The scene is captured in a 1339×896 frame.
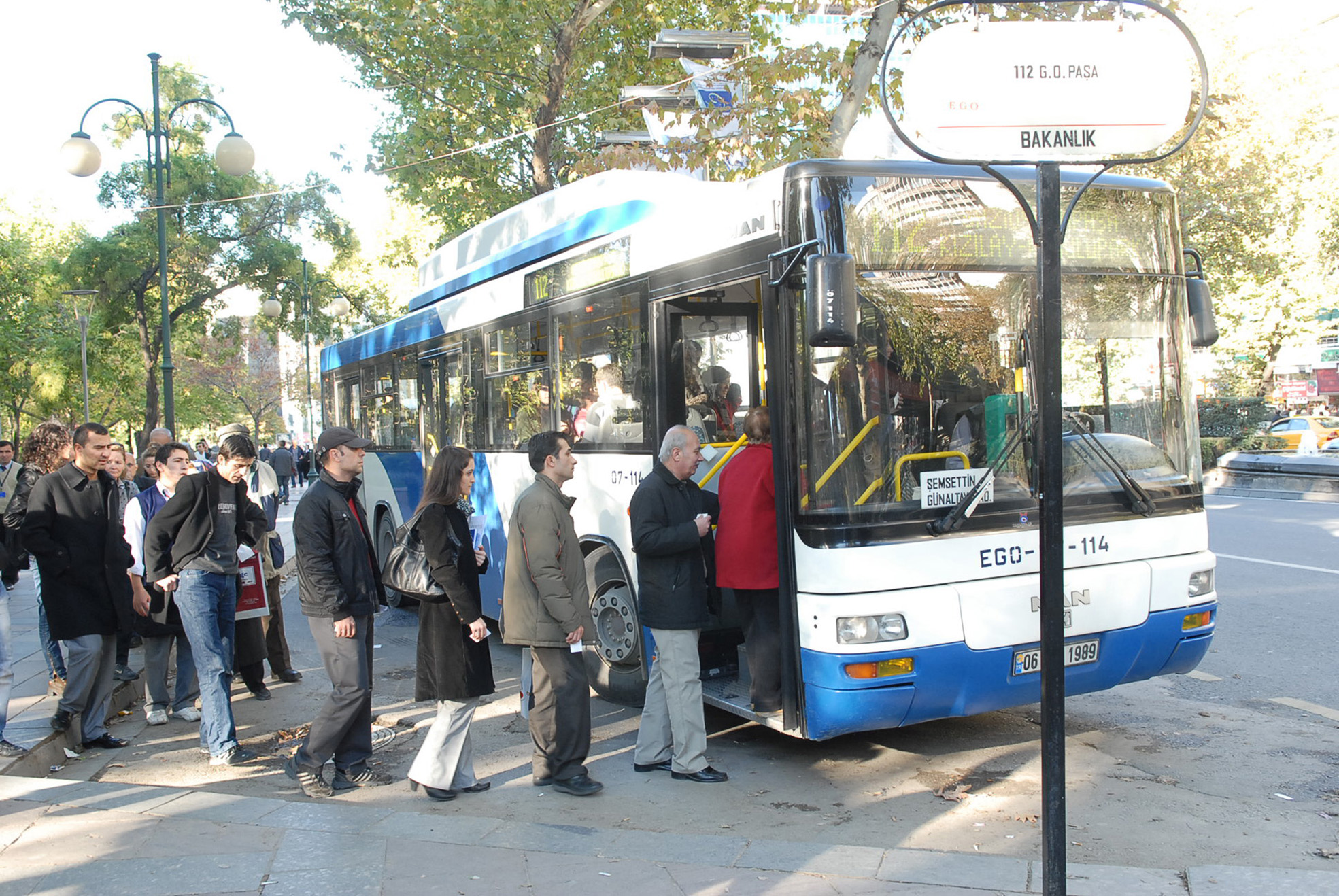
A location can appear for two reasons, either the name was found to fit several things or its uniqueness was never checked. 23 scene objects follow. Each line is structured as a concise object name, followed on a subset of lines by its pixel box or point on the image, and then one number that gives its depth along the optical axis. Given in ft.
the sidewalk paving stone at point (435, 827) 16.49
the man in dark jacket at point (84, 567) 21.61
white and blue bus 17.74
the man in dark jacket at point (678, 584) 19.25
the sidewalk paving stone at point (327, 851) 15.34
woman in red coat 19.35
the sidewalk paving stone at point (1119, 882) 13.73
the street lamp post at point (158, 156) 51.19
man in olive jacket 18.45
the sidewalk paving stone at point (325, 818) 16.92
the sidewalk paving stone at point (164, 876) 14.38
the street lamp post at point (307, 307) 101.04
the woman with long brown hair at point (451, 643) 18.49
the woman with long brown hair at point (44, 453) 23.29
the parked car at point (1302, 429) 105.19
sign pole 11.59
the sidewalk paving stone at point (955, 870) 14.21
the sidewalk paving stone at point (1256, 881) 13.64
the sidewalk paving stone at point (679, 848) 15.44
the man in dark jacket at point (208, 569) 21.45
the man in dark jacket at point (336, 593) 18.93
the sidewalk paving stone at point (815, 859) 14.89
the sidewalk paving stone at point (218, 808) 17.07
